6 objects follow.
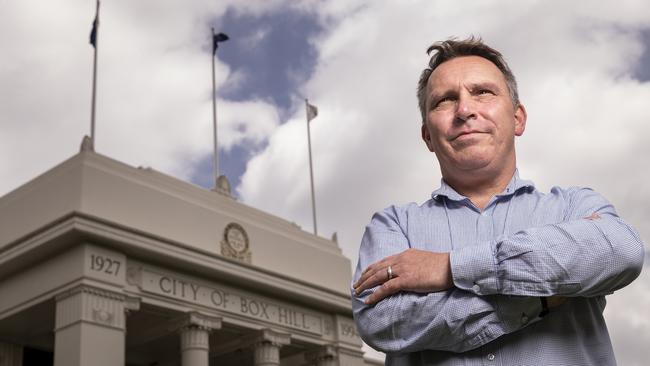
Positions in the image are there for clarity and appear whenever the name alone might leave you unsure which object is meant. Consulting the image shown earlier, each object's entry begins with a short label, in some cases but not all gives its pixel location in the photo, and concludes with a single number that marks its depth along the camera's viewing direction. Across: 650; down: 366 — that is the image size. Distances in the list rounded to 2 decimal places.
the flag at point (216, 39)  23.77
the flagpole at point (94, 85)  18.61
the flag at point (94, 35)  20.52
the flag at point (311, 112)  24.47
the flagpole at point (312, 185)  23.83
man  1.87
